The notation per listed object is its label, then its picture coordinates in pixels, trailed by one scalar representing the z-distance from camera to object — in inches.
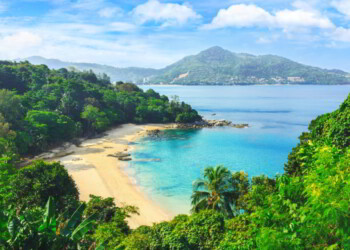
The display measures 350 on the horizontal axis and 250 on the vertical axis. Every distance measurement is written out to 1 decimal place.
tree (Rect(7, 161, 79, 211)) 749.9
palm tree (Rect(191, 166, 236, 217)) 820.0
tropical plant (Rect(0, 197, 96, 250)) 315.6
